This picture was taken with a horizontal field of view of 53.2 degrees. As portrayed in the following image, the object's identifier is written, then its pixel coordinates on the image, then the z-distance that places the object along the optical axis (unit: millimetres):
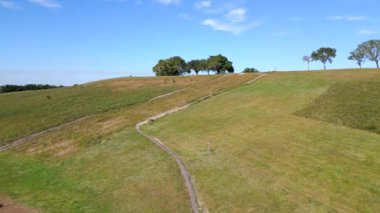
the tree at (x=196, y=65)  126000
